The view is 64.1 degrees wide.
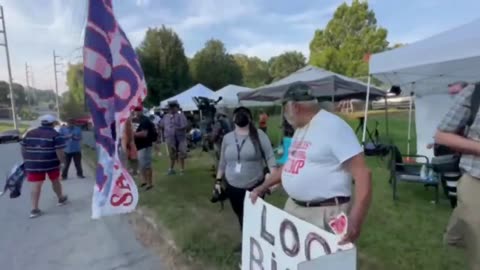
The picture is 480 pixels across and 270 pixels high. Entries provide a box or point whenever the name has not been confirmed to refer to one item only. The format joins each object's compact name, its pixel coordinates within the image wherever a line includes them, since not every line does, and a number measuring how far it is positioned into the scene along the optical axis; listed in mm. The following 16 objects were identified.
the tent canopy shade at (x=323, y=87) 9055
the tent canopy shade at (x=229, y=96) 15511
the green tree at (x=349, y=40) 42281
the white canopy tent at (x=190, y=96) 17316
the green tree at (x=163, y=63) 40406
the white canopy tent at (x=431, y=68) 5539
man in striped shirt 6876
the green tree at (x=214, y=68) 46781
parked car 31016
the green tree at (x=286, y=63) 68188
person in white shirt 2211
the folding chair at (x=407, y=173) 5996
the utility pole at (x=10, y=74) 41281
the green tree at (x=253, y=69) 69250
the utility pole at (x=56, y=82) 42531
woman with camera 4086
